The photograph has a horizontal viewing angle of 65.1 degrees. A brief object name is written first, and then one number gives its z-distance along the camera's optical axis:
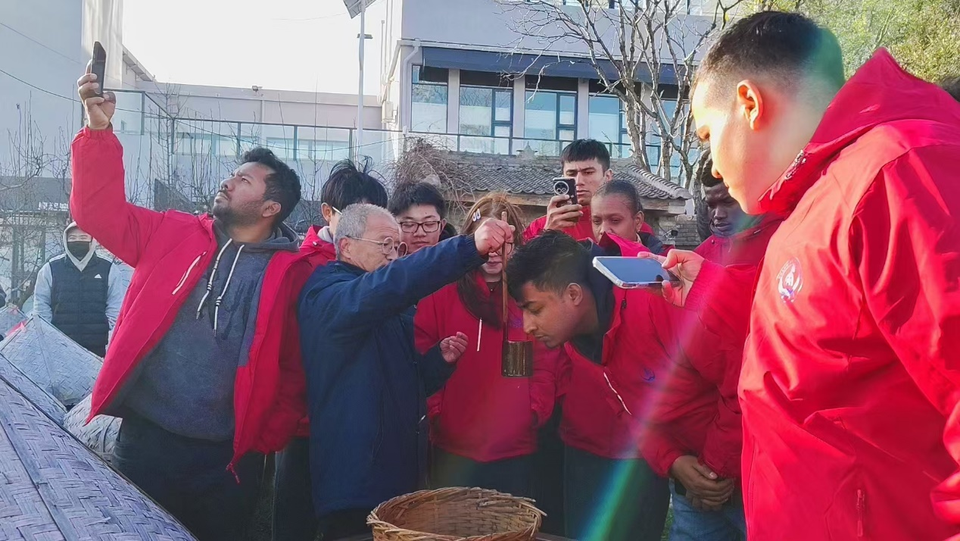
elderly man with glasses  2.72
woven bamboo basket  2.29
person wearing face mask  6.39
